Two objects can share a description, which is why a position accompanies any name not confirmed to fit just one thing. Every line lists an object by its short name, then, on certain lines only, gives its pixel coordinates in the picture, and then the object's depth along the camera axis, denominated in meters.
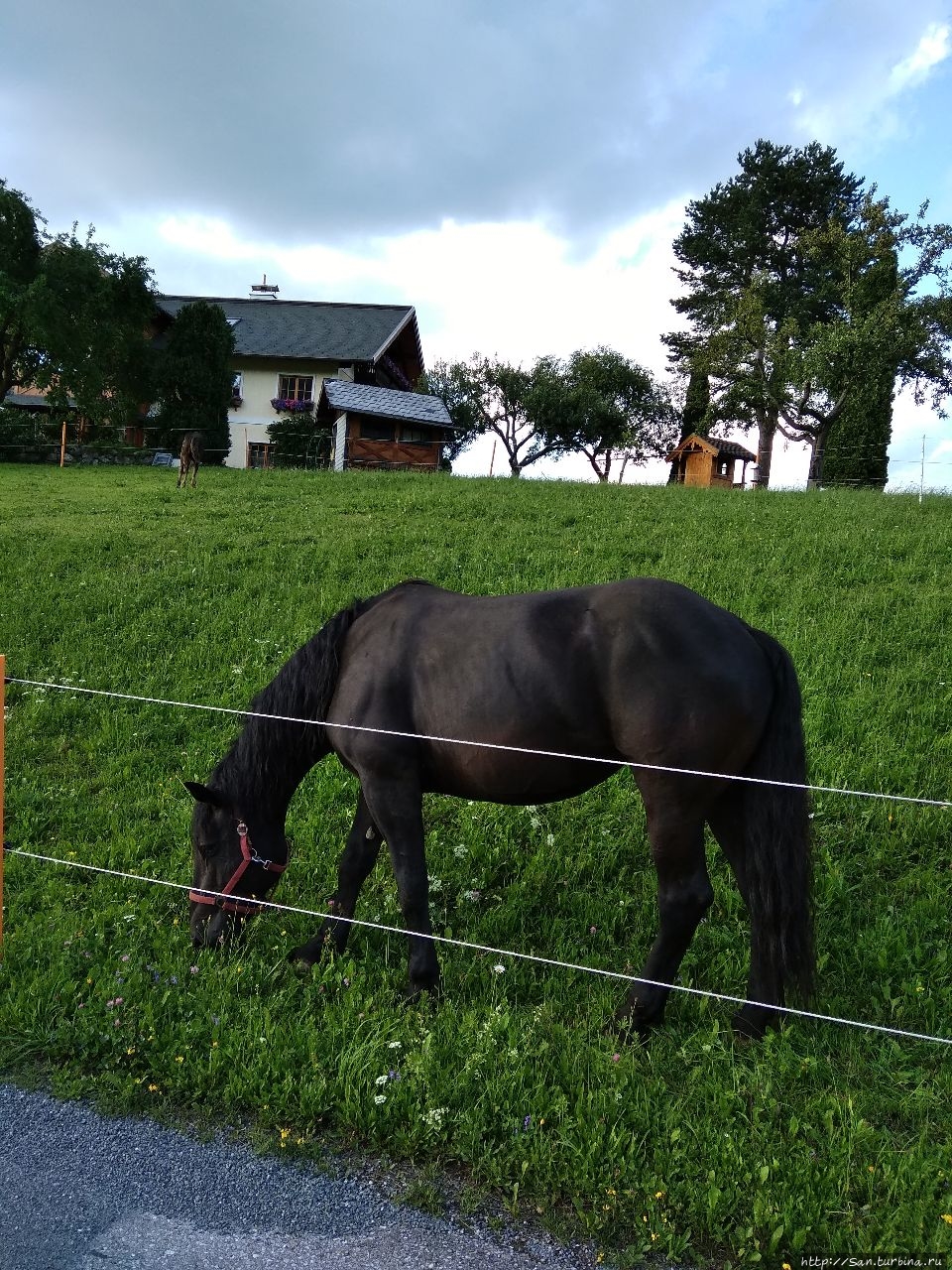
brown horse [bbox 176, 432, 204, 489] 20.36
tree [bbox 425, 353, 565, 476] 55.22
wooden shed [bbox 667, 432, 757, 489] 42.75
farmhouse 34.66
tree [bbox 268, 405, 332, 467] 33.97
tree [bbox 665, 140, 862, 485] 33.03
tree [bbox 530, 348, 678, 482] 52.84
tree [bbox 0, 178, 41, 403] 31.25
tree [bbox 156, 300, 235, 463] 34.34
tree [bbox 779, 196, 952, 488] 26.25
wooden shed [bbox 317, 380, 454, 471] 33.03
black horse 3.32
